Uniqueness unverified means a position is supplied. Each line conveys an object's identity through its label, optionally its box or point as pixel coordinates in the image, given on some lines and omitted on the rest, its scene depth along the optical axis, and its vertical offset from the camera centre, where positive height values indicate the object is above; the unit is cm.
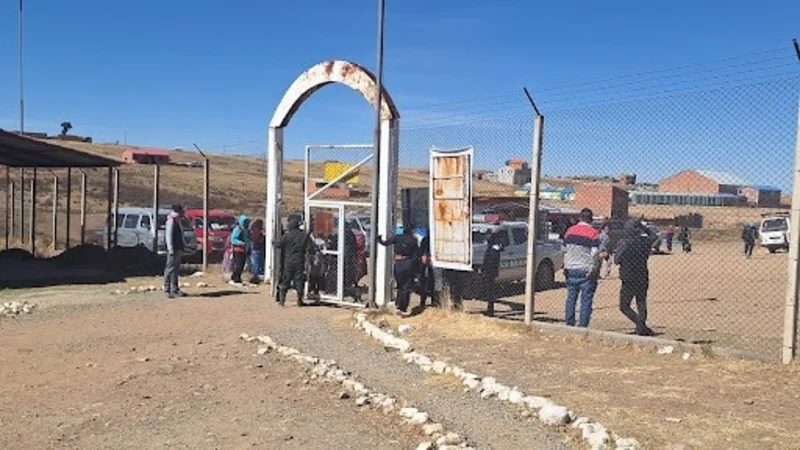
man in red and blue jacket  1059 -56
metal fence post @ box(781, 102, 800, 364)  752 -57
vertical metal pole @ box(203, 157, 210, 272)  1930 +23
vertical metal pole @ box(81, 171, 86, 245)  2442 -11
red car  2557 -47
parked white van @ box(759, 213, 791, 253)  3662 -33
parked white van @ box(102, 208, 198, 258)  2575 -62
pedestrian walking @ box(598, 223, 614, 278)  1183 -26
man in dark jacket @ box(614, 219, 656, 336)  1040 -60
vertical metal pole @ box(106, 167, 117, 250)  2083 -10
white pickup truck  1577 -78
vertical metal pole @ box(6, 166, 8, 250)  2950 +23
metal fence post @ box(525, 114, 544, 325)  984 +4
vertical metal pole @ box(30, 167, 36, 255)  2603 -62
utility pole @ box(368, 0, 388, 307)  1312 +19
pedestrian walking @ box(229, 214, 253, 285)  1820 -81
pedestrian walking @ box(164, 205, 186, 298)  1533 -73
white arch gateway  1334 +135
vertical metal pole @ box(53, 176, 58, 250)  2647 -32
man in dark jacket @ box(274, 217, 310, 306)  1415 -75
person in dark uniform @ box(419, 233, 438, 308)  1255 -92
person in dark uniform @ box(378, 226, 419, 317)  1252 -78
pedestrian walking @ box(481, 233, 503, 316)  1408 -88
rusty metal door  1141 +14
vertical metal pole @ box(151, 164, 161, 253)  2208 +17
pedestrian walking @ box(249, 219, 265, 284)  1839 -88
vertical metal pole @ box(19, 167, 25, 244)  2770 -16
